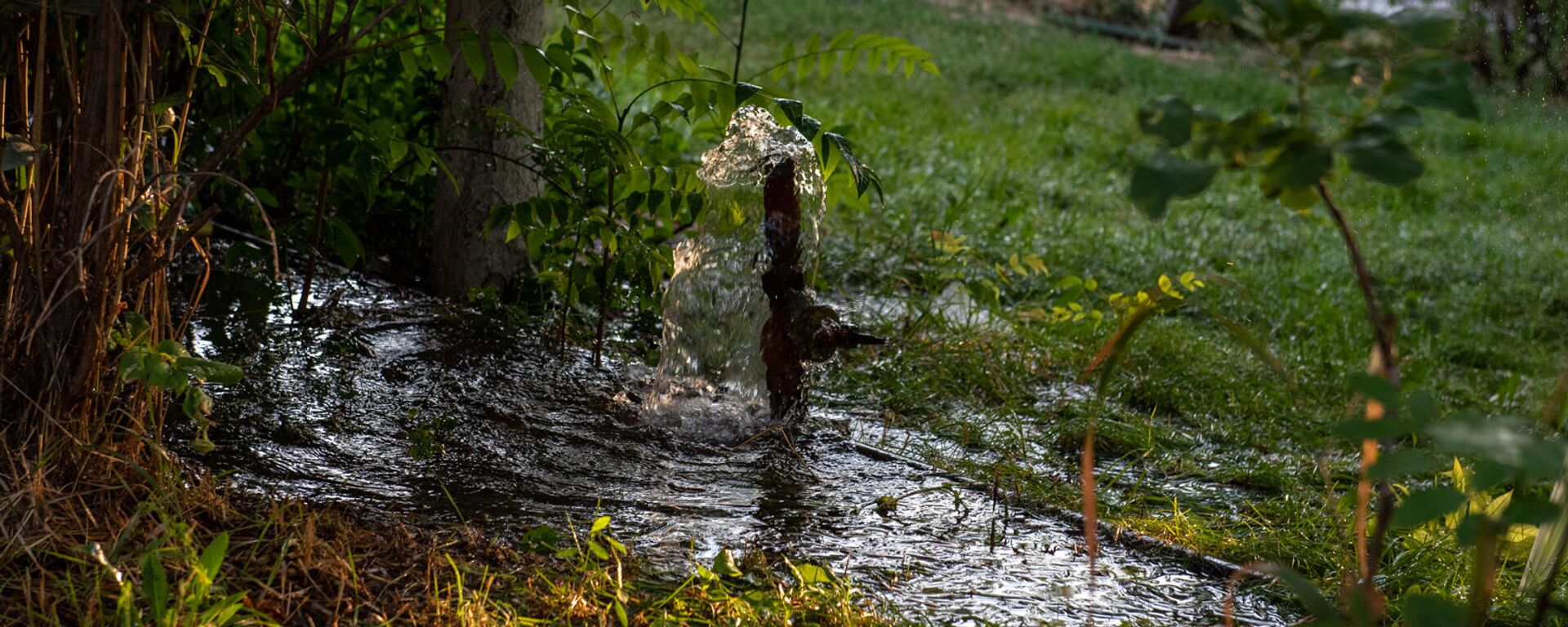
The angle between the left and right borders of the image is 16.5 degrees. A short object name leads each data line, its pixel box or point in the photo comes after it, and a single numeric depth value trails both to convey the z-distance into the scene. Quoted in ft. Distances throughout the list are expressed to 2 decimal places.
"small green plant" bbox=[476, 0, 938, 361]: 16.90
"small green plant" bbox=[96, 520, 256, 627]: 15.44
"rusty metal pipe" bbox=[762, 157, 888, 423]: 17.16
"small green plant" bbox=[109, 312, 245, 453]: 15.71
